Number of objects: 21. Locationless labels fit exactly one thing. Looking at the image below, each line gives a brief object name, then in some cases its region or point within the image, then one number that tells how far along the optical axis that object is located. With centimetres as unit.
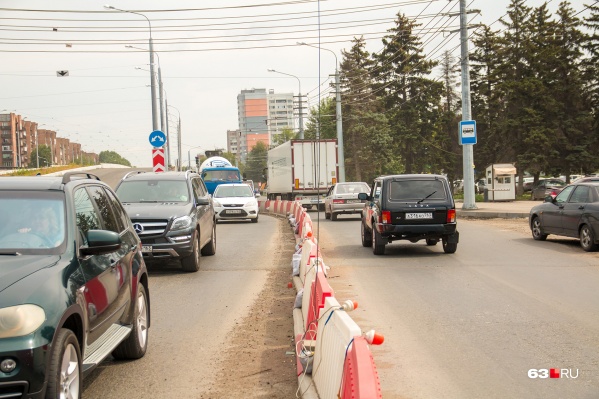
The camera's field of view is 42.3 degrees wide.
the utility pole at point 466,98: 3145
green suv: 436
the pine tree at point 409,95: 7012
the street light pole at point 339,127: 4964
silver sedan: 3022
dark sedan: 1603
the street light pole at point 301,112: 5785
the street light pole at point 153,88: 3149
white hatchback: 3084
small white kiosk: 4886
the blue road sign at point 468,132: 3085
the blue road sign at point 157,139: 2723
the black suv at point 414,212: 1587
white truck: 4056
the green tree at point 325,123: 8317
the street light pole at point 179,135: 6365
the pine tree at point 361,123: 7450
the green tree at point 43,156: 16838
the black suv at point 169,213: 1354
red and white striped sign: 2703
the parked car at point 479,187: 7166
